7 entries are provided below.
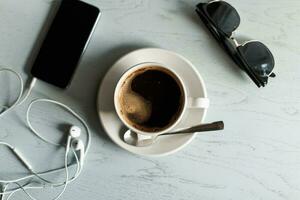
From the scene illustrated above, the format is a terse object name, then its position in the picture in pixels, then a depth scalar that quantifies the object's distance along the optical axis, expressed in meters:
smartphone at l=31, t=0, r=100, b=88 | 0.88
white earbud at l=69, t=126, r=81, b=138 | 0.88
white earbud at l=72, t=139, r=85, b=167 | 0.88
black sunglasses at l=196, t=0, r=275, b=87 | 0.88
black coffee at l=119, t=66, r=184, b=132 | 0.86
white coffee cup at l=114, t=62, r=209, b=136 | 0.82
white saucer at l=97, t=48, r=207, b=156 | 0.87
